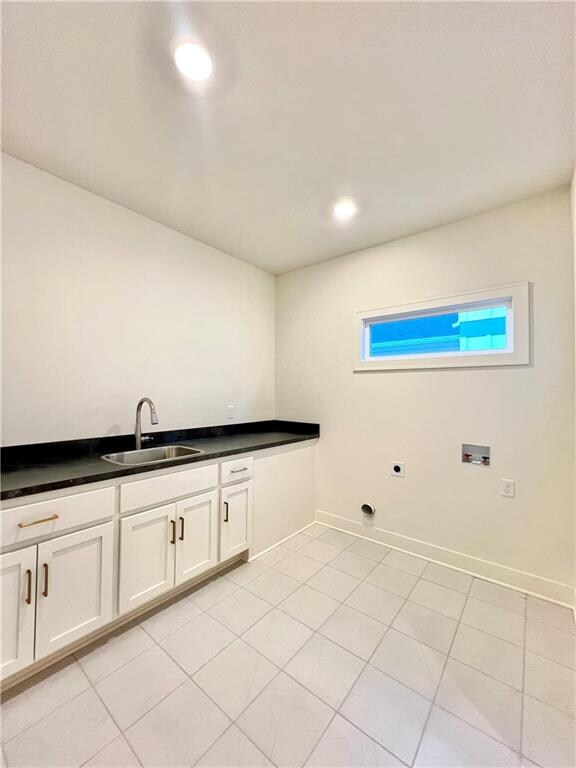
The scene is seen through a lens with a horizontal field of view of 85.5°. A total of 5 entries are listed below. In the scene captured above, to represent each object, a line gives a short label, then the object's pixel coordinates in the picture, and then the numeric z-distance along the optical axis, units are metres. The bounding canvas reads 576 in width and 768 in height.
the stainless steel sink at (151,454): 2.02
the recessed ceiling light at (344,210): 2.08
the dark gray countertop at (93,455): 1.37
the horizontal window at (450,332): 2.03
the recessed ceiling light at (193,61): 1.14
